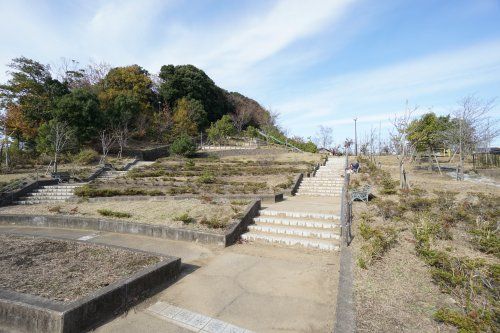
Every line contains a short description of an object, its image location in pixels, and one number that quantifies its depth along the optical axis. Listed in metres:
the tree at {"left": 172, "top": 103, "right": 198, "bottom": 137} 35.12
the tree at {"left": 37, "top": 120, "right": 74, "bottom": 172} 19.01
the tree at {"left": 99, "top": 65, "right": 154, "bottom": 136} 28.02
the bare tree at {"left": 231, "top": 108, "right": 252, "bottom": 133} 45.64
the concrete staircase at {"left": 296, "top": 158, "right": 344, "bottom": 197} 14.70
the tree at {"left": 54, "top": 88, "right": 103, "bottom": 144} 23.41
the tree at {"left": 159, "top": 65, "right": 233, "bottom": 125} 39.94
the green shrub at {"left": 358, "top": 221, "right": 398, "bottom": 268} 5.65
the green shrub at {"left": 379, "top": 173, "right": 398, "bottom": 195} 11.34
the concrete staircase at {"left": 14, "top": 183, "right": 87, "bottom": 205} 13.59
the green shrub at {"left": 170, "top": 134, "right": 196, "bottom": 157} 26.53
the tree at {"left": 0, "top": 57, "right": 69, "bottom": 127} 24.31
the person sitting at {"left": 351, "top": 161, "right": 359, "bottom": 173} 18.30
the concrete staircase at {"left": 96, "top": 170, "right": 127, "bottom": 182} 18.30
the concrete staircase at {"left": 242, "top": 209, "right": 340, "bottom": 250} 7.49
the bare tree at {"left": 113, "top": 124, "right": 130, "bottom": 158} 25.47
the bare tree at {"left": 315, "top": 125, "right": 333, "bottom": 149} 53.34
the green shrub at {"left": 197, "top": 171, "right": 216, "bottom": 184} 15.74
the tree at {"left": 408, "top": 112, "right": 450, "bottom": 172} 15.76
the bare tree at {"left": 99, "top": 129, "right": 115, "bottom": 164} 22.32
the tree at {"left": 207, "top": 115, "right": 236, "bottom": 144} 34.78
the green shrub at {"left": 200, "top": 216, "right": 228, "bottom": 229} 8.23
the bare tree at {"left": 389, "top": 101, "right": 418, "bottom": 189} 12.23
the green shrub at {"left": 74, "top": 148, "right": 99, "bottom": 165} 22.22
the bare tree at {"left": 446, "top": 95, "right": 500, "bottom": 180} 17.97
